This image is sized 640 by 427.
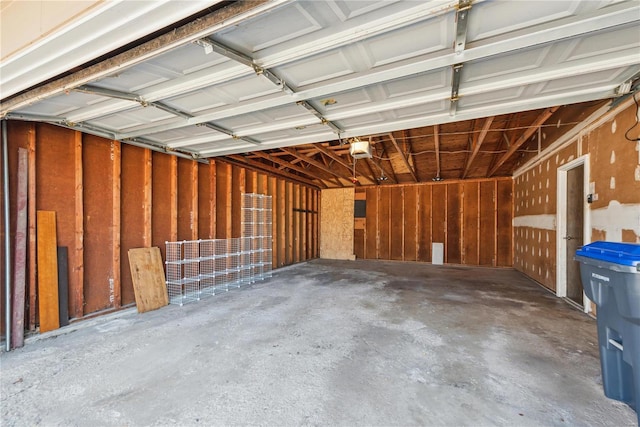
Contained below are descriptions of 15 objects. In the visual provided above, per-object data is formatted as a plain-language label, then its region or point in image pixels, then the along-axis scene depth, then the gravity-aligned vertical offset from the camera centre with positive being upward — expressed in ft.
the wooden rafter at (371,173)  24.94 +4.39
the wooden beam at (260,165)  18.53 +3.88
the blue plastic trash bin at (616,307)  4.85 -1.96
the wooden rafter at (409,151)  18.12 +5.16
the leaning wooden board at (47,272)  9.77 -2.25
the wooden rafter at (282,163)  19.01 +4.27
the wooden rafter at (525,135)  12.49 +4.50
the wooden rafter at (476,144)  12.60 +4.34
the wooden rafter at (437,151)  15.41 +4.64
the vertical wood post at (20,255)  8.91 -1.45
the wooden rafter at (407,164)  15.96 +4.09
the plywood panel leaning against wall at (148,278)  12.51 -3.29
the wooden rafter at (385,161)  21.98 +4.96
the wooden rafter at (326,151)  17.58 +4.45
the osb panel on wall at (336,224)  32.04 -1.40
